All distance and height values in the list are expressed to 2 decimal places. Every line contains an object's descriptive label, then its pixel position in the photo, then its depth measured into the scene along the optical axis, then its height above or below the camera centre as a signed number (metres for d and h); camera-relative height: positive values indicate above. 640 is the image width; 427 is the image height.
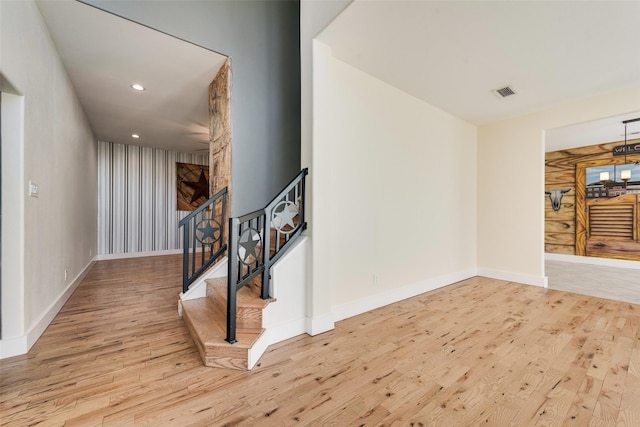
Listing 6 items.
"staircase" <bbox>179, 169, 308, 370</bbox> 1.92 -0.73
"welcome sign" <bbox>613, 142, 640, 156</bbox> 5.46 +1.32
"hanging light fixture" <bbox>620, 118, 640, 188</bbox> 5.18 +0.78
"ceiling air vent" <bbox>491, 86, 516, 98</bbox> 3.41 +1.59
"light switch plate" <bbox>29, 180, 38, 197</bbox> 2.16 +0.21
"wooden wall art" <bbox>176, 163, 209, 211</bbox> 7.22 +0.80
